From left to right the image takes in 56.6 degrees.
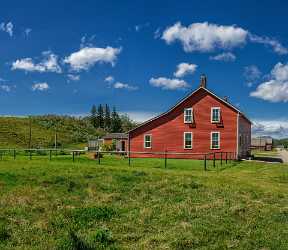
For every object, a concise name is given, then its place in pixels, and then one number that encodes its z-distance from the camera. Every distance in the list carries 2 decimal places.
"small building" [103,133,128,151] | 38.34
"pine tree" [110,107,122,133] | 90.69
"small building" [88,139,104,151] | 40.24
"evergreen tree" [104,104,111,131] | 94.71
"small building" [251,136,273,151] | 79.00
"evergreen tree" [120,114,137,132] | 95.01
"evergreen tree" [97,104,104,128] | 94.79
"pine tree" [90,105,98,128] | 93.98
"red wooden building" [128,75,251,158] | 27.31
